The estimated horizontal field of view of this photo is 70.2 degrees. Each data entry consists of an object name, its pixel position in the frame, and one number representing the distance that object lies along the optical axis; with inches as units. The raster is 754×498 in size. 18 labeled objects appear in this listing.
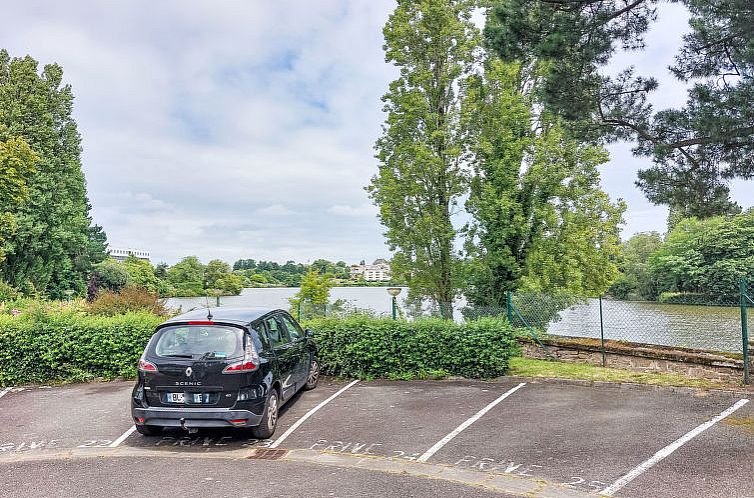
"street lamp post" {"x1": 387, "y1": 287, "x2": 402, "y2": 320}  492.9
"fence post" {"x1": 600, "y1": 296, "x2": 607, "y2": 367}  470.3
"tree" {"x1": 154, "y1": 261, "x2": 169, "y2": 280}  1719.0
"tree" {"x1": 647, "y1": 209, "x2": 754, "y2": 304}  1759.4
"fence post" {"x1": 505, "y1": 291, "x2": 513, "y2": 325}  493.7
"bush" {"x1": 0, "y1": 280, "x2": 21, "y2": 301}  807.3
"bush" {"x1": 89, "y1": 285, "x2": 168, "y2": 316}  526.0
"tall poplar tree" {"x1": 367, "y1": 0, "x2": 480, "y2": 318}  727.1
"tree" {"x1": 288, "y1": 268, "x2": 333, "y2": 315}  695.1
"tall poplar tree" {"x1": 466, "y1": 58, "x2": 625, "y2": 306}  695.1
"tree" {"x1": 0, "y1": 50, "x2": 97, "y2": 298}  1440.7
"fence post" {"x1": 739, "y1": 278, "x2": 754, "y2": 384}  361.7
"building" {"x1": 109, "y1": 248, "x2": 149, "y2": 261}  2864.2
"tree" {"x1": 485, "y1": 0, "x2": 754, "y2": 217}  343.0
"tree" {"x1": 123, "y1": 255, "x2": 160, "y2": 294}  1880.9
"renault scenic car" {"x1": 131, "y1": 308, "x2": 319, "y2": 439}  264.4
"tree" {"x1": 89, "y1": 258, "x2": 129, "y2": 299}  2156.7
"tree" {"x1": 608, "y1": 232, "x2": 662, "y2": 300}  1700.3
